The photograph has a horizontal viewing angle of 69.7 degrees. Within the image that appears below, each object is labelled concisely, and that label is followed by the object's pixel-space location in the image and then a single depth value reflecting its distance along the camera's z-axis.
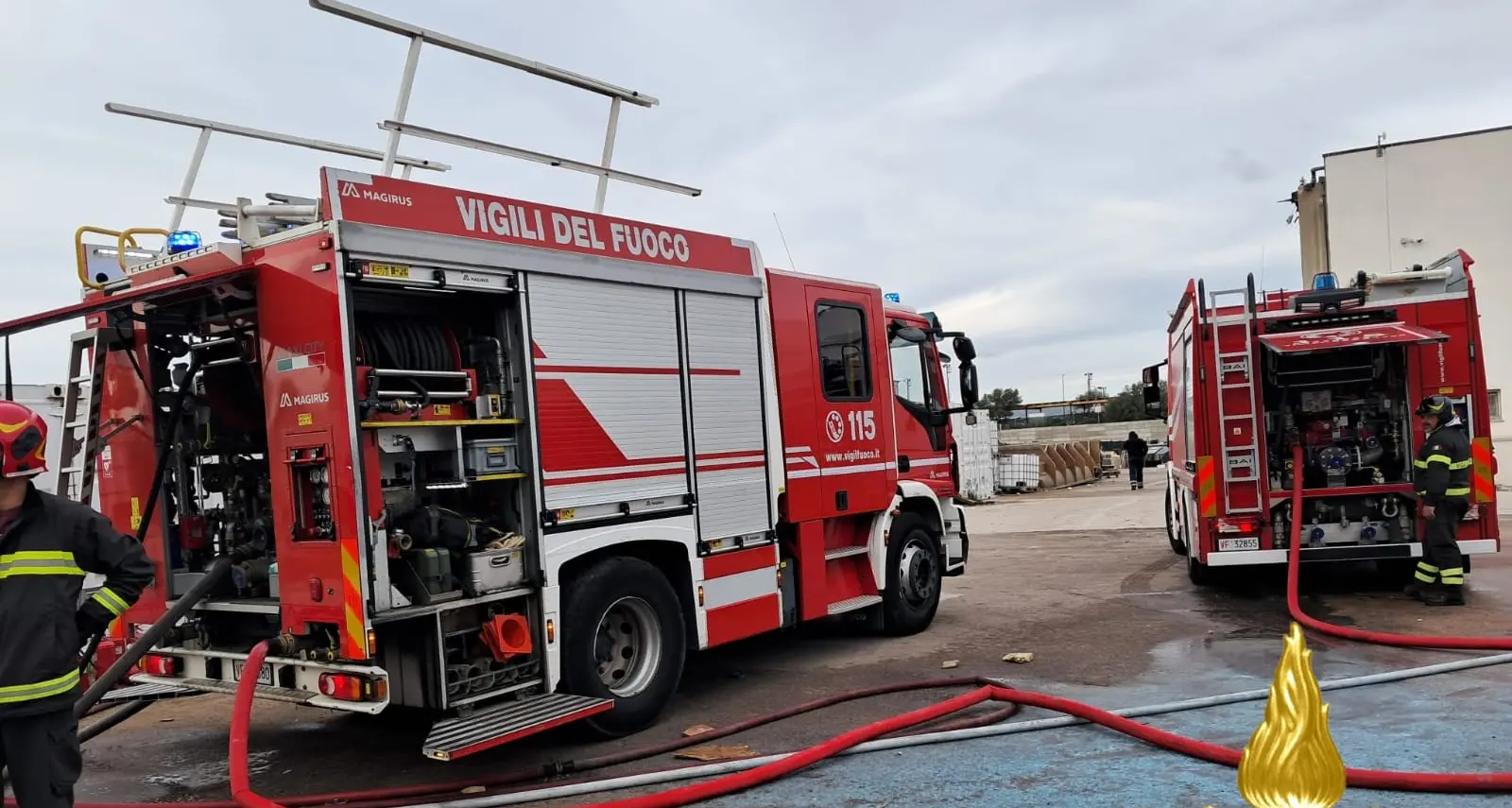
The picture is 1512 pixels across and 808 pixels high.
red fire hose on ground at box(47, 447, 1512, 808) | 4.21
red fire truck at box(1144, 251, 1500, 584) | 9.00
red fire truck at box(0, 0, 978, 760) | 4.95
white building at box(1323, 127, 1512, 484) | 25.00
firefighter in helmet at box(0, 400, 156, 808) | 3.51
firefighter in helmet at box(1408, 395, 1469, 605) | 8.38
